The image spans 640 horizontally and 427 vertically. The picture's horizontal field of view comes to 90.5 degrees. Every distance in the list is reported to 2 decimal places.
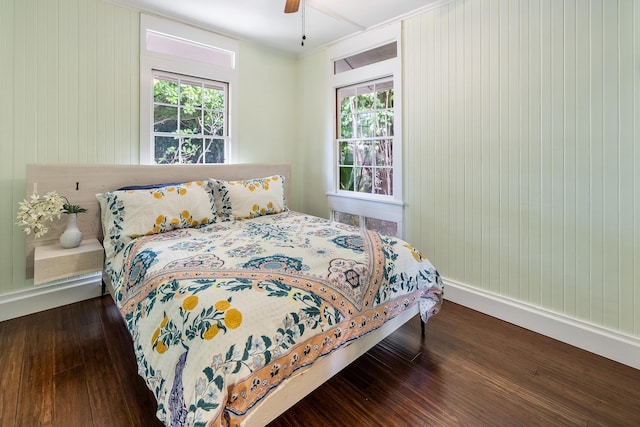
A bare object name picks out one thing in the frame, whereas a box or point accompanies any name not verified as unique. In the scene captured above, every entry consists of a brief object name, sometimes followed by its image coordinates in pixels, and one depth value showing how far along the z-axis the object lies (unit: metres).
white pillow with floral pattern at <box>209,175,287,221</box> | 2.94
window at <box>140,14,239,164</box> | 3.00
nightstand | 2.19
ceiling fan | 2.04
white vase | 2.38
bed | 1.18
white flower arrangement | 2.25
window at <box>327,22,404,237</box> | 3.18
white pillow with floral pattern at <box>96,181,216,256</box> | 2.30
